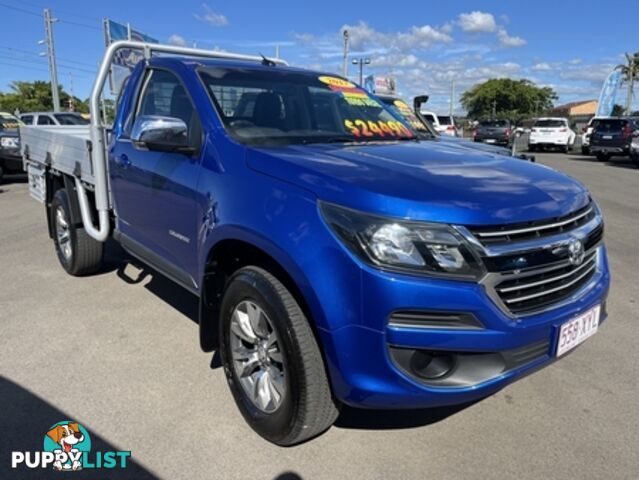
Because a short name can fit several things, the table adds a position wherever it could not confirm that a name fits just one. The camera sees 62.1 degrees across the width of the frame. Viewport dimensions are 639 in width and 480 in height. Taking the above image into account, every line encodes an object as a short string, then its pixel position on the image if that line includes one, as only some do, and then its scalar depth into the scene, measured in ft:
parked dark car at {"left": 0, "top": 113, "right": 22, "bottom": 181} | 39.17
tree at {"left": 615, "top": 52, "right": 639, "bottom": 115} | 186.39
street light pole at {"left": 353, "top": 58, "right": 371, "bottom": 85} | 140.97
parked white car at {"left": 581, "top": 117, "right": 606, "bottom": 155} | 73.24
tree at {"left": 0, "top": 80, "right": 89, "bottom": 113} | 219.00
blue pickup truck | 6.89
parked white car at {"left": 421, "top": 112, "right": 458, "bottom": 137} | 69.51
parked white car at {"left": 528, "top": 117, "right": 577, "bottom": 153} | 84.64
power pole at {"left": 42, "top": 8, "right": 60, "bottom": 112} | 104.68
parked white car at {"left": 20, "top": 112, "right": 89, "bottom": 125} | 52.47
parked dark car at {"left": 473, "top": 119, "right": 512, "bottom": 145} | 88.89
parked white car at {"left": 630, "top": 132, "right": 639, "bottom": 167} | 56.74
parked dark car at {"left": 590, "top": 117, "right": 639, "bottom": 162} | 67.22
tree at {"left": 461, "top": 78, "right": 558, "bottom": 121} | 257.75
